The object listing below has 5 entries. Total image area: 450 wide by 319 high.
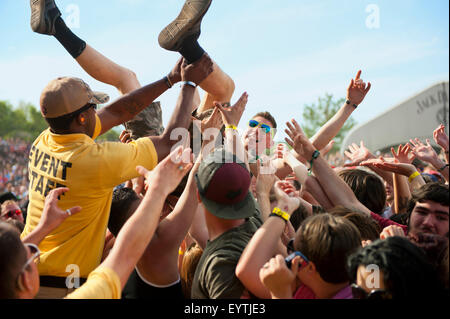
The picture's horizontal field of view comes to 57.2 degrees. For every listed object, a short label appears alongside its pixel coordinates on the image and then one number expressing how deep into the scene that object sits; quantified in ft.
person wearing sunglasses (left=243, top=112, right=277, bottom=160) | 11.57
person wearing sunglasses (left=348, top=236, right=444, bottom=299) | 4.84
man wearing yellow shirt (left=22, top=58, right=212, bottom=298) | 7.47
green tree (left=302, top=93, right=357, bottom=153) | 143.28
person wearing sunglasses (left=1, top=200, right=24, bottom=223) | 13.33
